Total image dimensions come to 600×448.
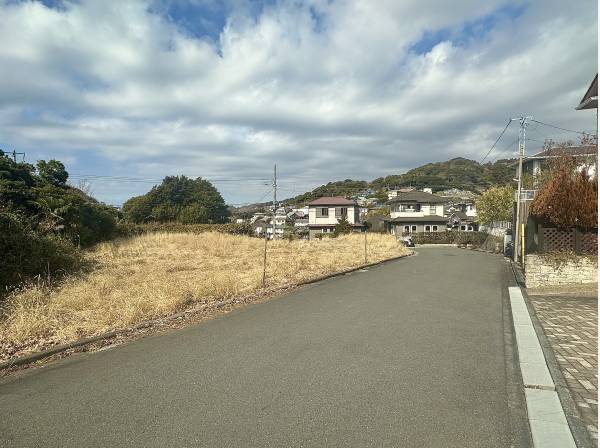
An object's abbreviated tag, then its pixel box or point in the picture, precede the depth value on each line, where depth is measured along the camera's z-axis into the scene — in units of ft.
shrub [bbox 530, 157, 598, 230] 32.04
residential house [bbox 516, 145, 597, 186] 41.37
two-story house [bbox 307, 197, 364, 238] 177.47
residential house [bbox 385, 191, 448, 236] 170.81
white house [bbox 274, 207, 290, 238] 222.07
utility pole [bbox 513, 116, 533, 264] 65.92
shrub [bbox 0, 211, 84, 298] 31.12
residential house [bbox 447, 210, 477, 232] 188.23
